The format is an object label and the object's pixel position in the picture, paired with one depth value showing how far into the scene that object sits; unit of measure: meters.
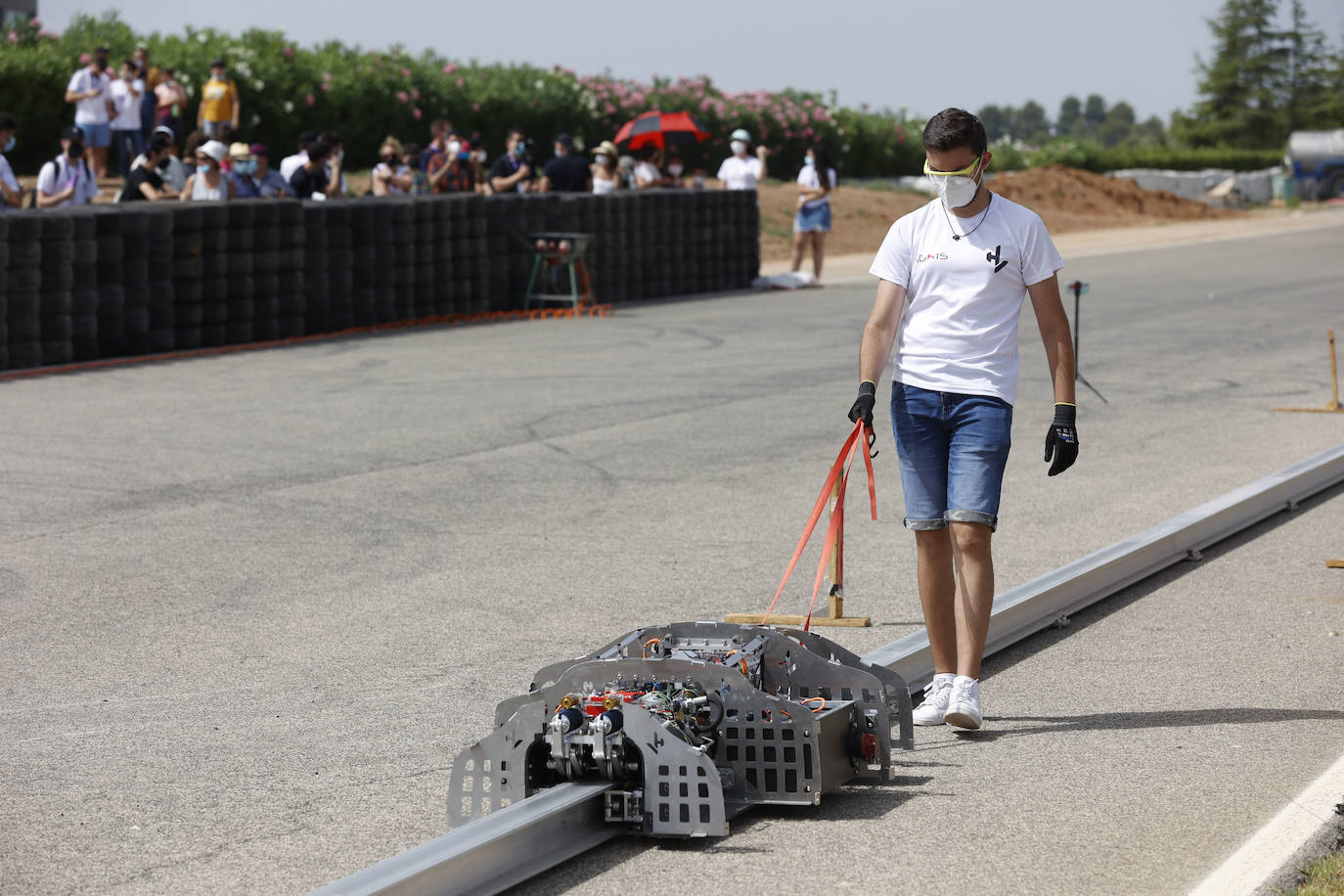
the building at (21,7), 54.69
